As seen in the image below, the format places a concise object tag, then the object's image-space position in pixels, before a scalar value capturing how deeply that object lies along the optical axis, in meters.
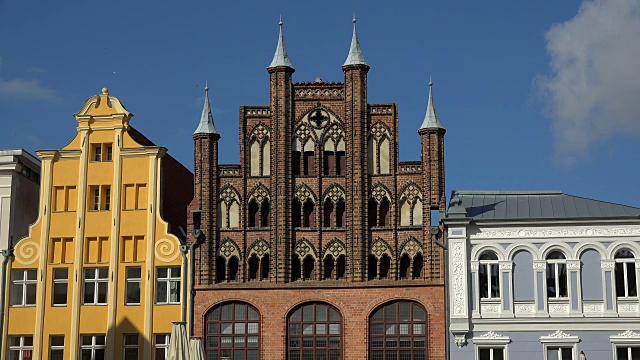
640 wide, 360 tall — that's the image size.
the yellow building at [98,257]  48.00
